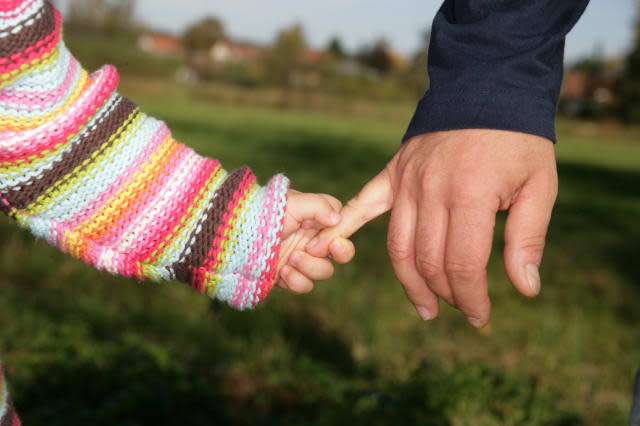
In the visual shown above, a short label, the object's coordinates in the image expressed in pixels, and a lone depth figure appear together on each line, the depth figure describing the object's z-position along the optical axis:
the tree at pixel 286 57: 43.69
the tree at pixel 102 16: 41.81
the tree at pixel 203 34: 52.22
